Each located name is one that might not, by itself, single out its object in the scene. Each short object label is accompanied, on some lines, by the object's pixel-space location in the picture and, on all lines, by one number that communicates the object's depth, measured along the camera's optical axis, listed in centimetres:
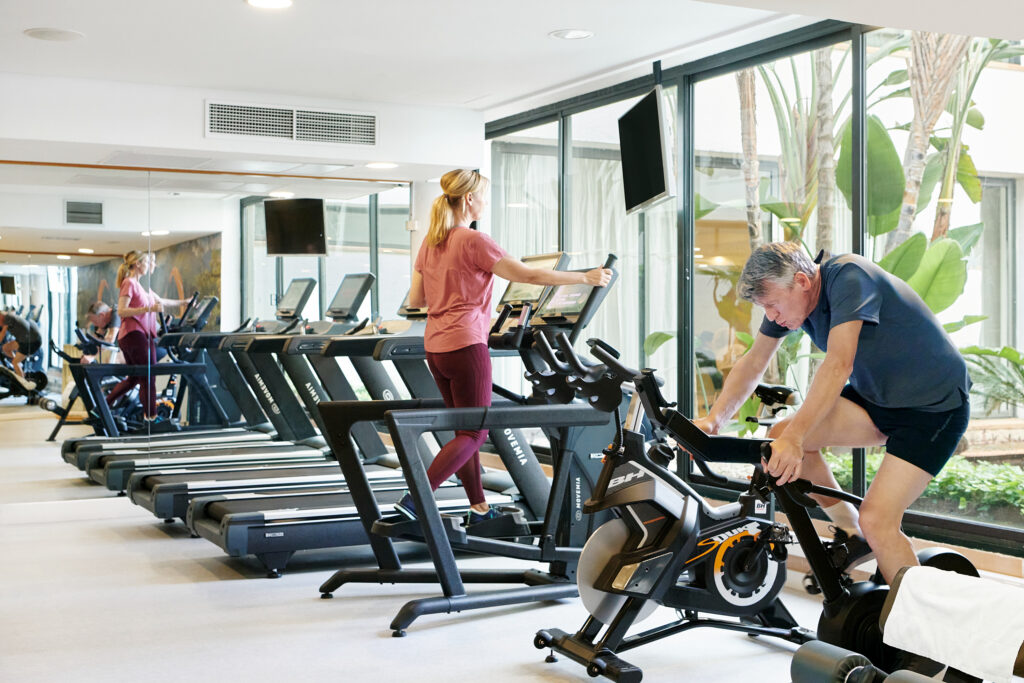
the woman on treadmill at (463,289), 435
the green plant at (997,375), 455
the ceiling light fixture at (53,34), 539
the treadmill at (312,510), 474
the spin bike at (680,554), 318
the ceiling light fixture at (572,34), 560
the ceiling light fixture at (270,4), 499
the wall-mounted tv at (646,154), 533
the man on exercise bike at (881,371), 304
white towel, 189
